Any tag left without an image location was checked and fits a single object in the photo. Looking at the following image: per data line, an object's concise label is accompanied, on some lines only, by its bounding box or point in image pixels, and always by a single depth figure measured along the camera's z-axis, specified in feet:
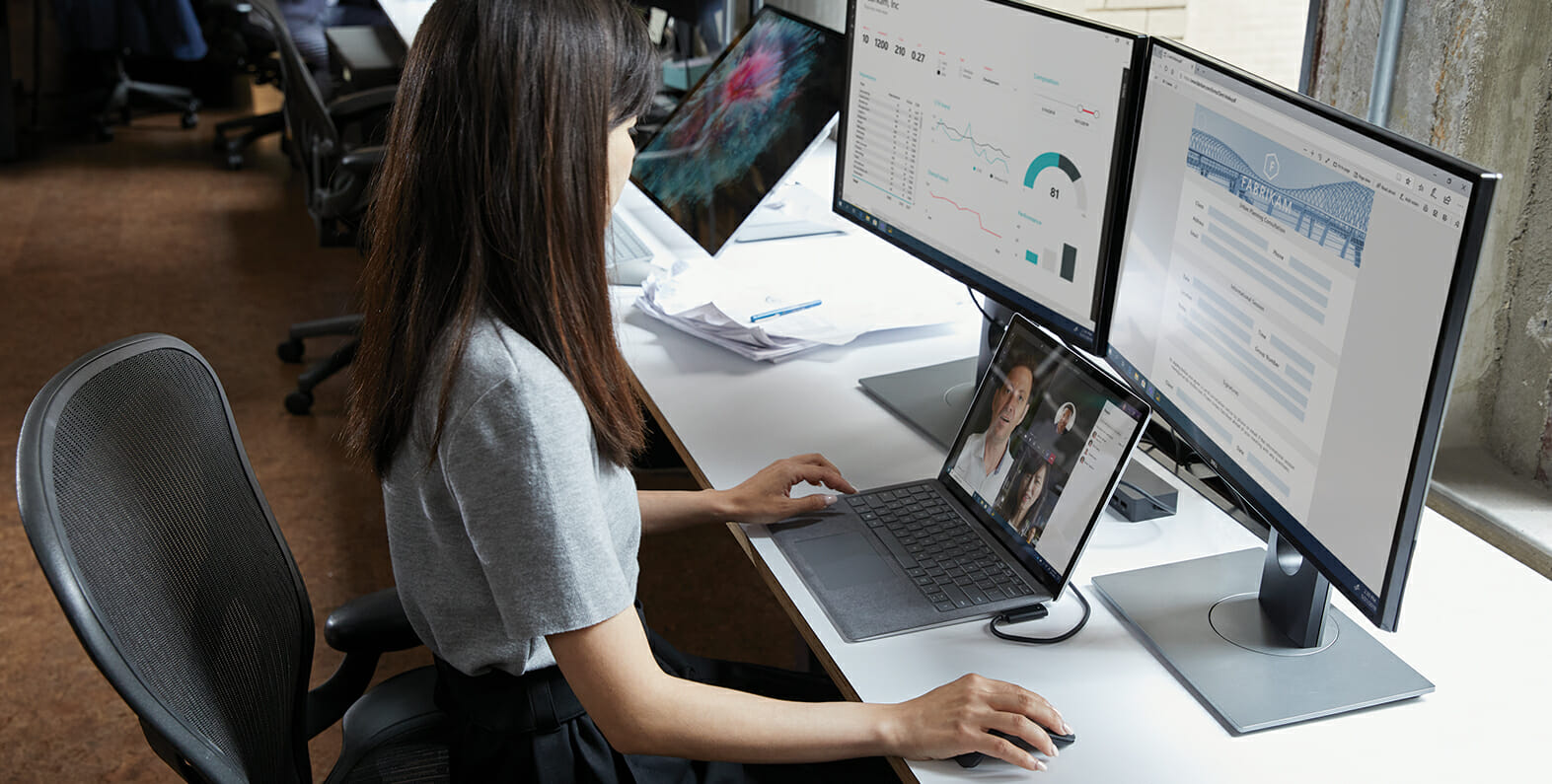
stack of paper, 5.41
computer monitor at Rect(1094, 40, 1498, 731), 2.62
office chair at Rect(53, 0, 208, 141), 15.70
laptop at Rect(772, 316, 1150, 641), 3.53
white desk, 3.00
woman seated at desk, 2.96
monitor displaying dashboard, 3.91
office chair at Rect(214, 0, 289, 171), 15.99
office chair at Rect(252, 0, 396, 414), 9.25
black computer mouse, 3.01
